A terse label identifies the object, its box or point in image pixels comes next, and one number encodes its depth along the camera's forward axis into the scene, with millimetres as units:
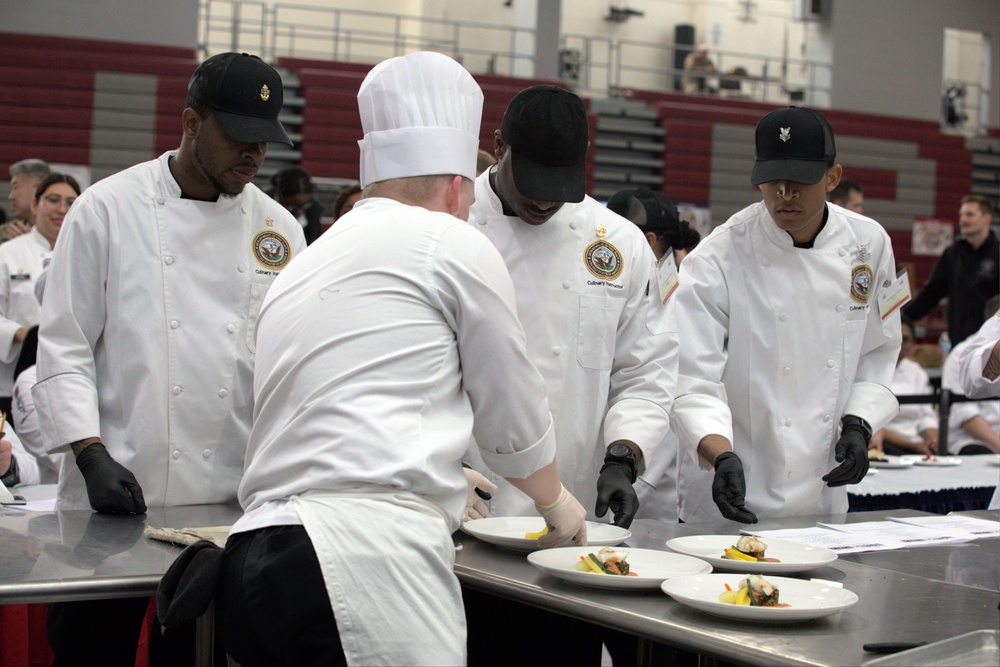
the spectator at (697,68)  13430
